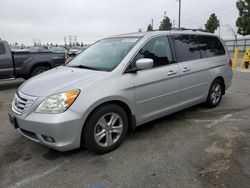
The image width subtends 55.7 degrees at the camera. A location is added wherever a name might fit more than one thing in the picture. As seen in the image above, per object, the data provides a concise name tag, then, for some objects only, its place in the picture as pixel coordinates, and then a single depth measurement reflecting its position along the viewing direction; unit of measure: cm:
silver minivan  298
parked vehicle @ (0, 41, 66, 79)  827
